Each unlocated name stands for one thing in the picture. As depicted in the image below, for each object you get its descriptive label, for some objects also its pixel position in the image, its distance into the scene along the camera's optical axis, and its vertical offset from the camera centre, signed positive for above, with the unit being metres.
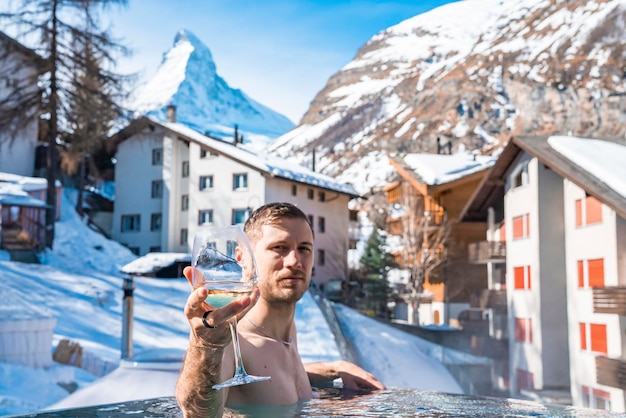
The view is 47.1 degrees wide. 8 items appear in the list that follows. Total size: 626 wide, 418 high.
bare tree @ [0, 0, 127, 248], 22.45 +7.14
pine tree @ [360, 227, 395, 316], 33.00 +0.52
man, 2.69 -0.11
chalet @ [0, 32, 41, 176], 24.21 +5.62
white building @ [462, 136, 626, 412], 17.14 +0.53
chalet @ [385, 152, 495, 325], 31.97 +2.06
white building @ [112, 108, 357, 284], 31.03 +4.24
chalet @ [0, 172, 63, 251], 23.02 +2.03
